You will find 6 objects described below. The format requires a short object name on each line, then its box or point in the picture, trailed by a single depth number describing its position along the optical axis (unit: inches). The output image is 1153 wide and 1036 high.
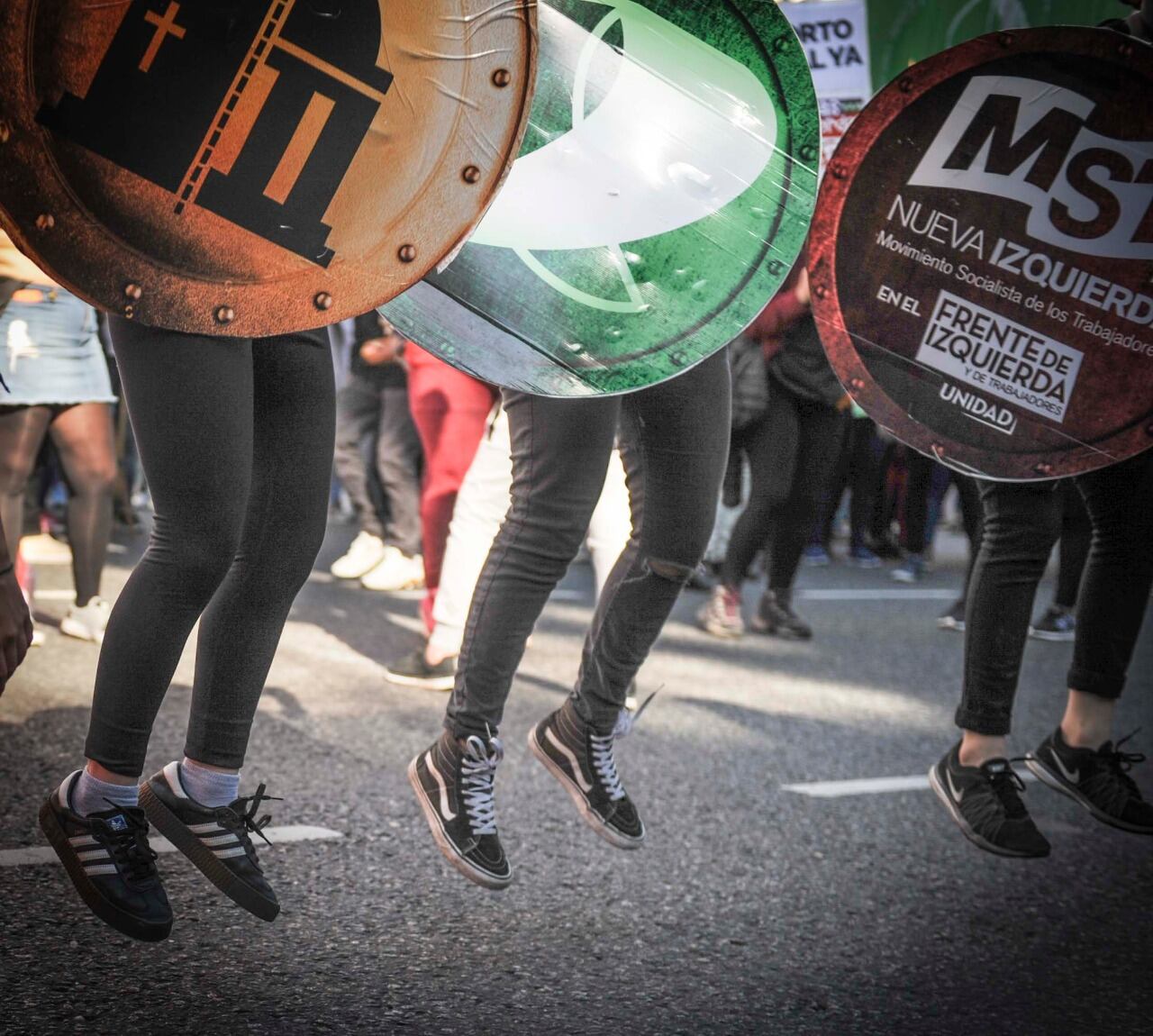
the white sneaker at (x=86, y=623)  197.2
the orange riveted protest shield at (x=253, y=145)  68.3
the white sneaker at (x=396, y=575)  288.7
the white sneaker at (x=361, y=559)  297.4
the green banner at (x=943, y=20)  131.3
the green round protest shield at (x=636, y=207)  88.0
